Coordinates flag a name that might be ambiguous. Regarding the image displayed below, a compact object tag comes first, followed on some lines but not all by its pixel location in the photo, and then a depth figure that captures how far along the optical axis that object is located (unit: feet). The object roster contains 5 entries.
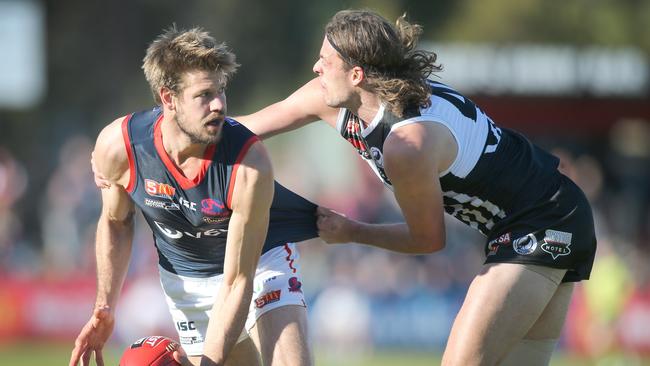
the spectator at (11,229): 115.65
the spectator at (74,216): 110.63
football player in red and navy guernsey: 37.73
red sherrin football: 37.27
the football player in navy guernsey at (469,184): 37.96
